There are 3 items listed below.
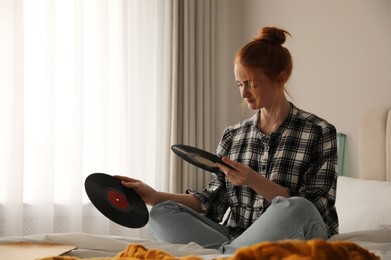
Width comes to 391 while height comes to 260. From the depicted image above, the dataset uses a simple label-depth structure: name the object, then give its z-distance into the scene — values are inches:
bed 69.3
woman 82.2
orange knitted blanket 34.9
